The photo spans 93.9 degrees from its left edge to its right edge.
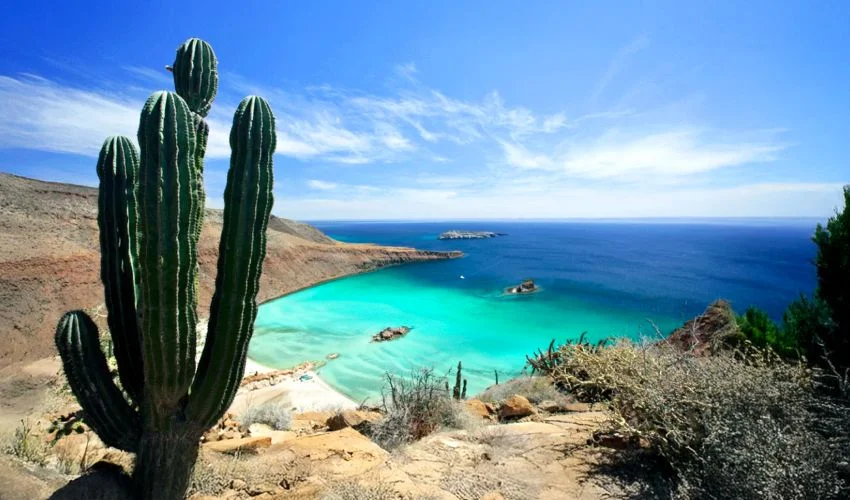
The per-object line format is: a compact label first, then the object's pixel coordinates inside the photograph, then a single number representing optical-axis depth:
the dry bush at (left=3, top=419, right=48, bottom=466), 4.18
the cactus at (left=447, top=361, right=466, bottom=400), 9.23
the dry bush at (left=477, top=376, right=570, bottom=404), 8.19
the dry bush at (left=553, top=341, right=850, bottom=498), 3.13
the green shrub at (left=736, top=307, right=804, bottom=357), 6.53
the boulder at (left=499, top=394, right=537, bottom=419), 6.97
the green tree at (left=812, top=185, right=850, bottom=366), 4.82
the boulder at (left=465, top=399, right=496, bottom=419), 7.24
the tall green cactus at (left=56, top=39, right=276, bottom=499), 3.07
